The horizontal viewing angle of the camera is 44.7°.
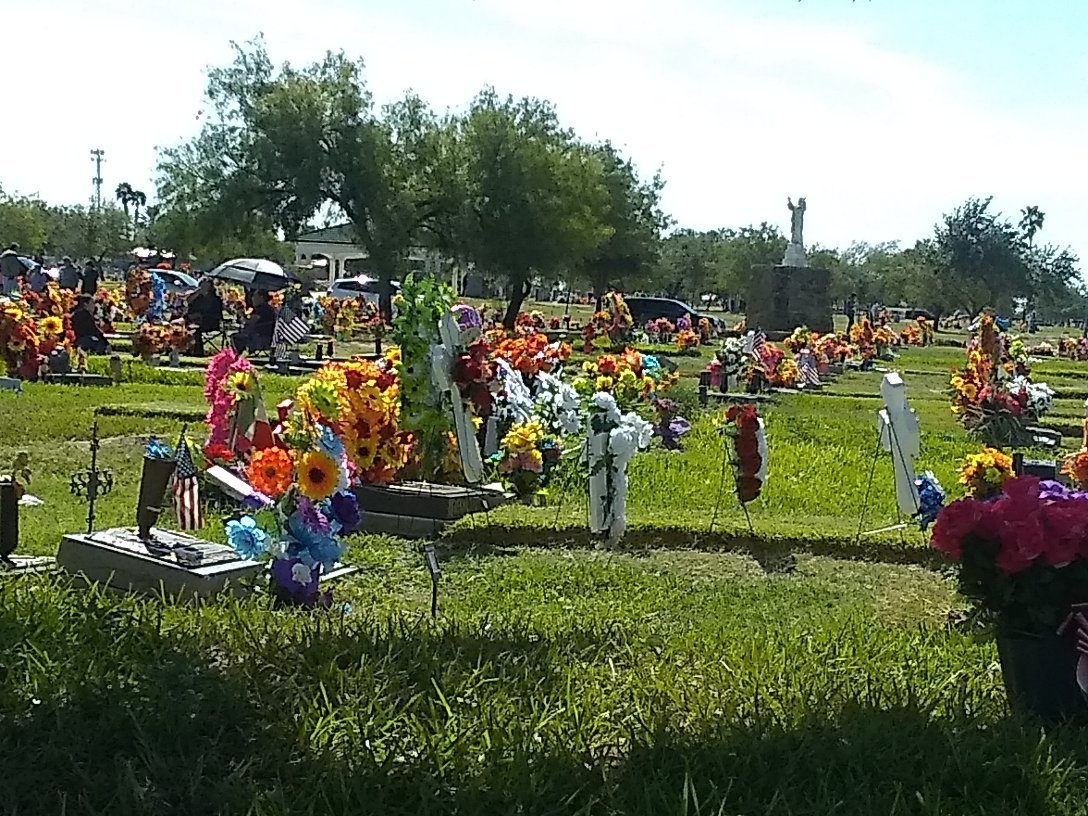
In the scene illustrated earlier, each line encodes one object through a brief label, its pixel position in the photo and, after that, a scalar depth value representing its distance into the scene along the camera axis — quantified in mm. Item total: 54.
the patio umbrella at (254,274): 34375
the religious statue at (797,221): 41759
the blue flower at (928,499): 8414
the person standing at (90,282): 31125
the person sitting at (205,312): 24062
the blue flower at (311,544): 5754
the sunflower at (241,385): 9344
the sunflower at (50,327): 17219
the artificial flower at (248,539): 5773
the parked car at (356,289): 47125
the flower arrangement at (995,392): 15758
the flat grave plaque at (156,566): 5836
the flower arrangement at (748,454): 9031
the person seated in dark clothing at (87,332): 21000
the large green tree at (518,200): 38188
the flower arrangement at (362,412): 8734
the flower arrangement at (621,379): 11922
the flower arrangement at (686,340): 32875
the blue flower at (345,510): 5891
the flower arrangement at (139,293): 29500
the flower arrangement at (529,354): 12641
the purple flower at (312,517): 5723
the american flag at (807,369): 23234
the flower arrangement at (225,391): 9438
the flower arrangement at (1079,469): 8094
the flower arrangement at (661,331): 37469
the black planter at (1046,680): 4086
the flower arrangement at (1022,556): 4074
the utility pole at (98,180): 78750
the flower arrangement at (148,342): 19781
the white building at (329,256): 64863
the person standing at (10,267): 33250
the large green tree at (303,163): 36656
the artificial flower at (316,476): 5652
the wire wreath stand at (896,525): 8578
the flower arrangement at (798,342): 27361
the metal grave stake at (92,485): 6262
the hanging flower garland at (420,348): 9312
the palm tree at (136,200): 76188
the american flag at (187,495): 6773
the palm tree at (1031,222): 65562
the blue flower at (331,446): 5738
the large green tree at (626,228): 53750
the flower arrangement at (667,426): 13547
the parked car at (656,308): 47397
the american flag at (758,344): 21984
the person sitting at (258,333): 23125
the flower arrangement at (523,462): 10289
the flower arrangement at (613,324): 31672
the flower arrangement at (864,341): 30453
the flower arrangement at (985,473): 7912
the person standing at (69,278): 36344
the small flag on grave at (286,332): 22047
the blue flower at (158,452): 6359
